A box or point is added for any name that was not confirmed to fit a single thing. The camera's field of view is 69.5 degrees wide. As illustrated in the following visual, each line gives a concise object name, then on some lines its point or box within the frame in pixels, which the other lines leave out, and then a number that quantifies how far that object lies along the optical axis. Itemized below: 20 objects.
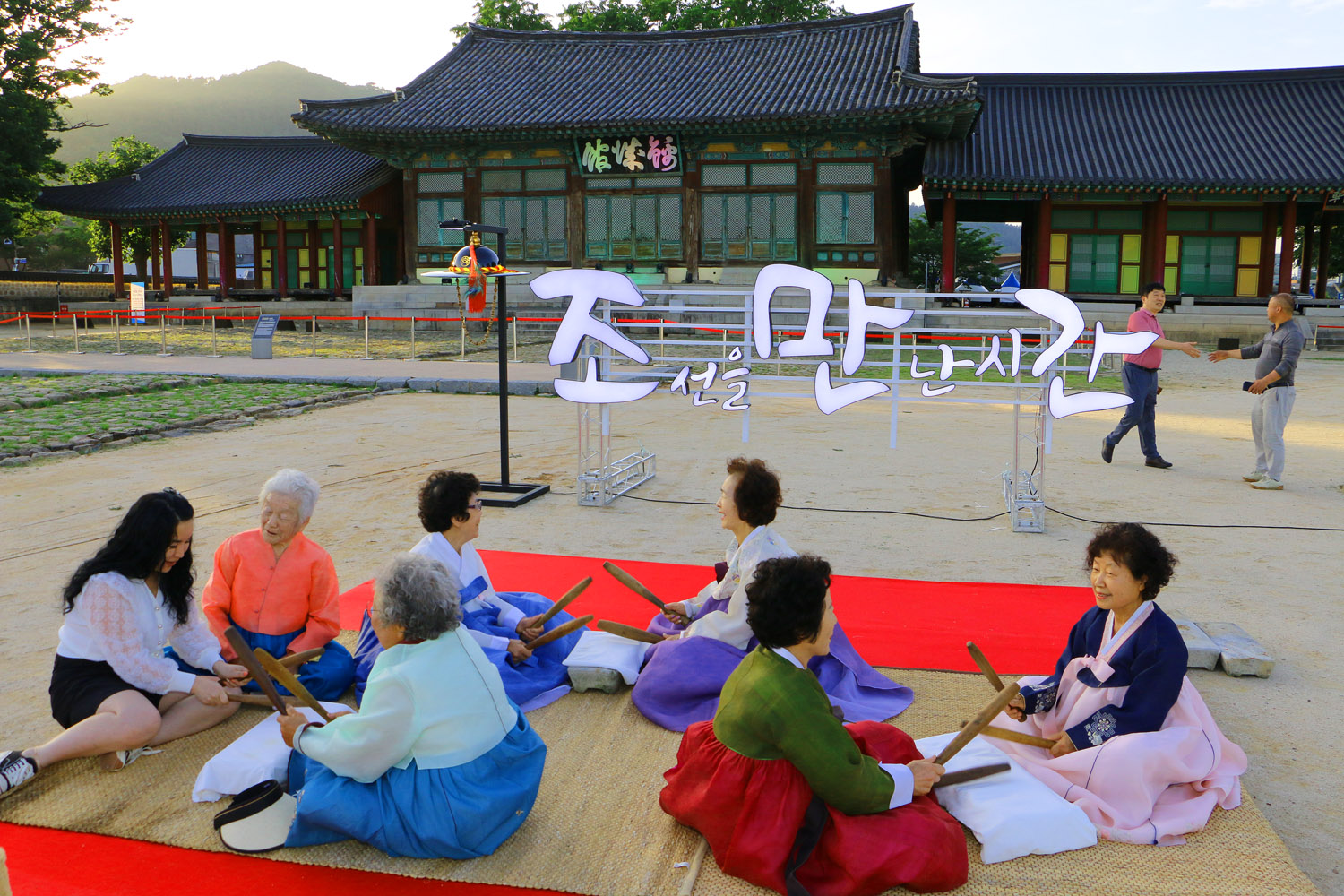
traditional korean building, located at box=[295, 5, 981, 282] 21.05
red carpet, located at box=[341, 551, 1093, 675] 4.41
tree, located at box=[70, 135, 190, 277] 31.81
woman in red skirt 2.53
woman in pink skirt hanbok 2.92
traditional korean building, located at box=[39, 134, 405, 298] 25.47
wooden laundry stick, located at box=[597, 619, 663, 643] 3.74
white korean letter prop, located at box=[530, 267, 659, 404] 6.38
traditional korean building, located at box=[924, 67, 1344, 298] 20.05
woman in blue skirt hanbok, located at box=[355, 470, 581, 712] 3.83
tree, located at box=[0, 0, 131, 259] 26.50
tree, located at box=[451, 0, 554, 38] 35.69
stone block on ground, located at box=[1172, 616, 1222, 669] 4.18
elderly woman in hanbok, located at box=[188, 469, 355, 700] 3.79
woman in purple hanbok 3.66
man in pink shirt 8.34
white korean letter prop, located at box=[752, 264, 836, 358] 5.98
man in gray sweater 7.55
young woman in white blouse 3.25
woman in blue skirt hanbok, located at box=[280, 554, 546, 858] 2.66
